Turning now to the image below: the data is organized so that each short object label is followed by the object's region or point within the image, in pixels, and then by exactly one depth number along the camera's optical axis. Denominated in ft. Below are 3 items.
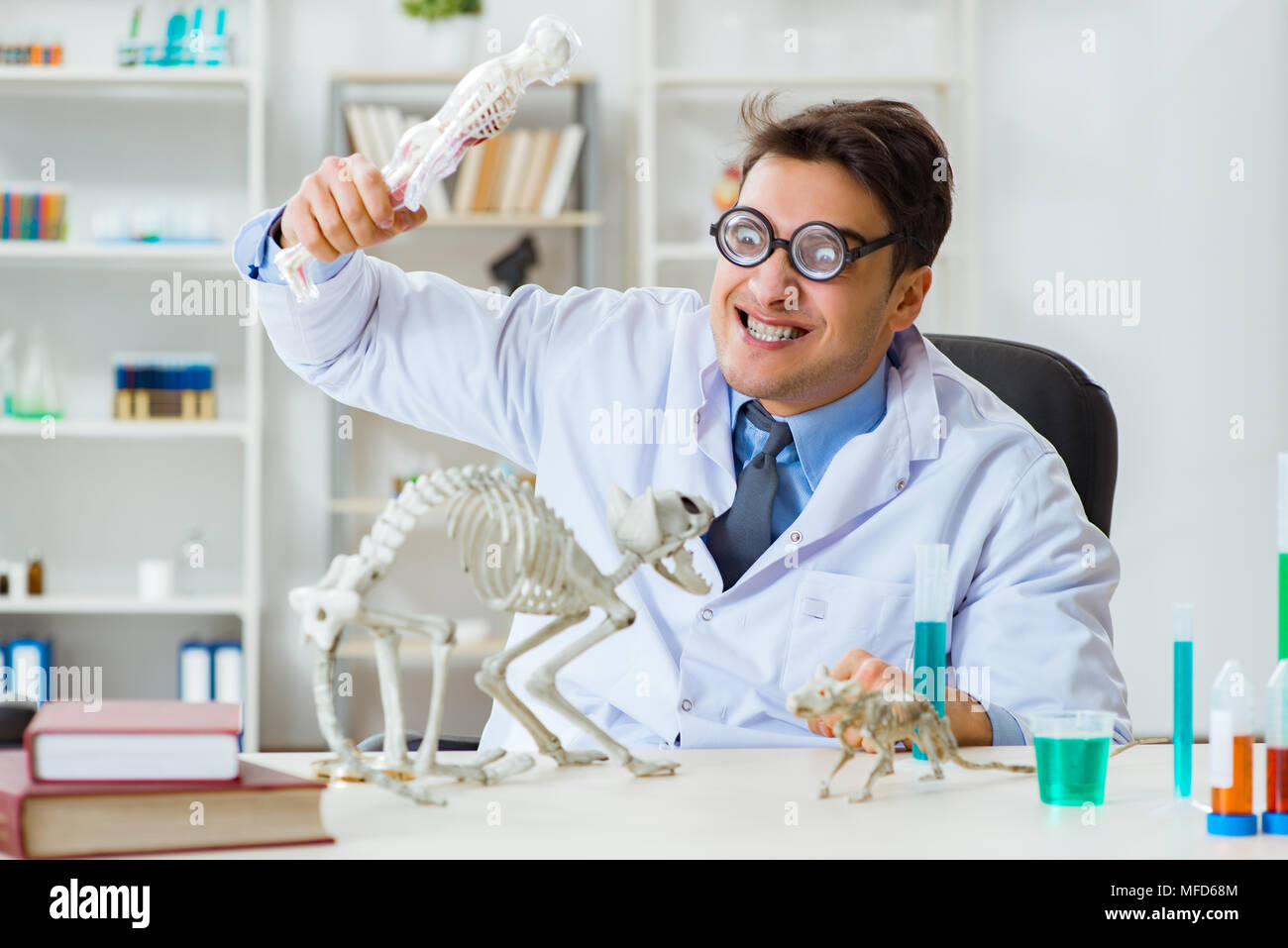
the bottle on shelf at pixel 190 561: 12.30
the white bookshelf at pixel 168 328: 11.54
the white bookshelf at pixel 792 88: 11.93
